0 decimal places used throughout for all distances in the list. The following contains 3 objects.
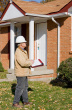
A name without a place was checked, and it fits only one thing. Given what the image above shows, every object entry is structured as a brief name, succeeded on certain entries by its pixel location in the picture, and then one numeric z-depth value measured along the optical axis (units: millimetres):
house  10844
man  6266
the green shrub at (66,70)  8625
